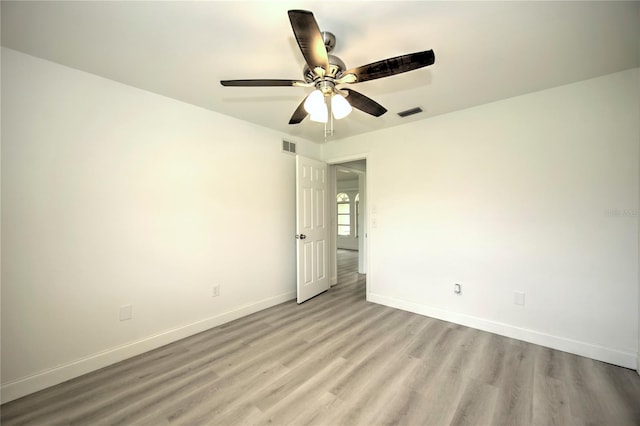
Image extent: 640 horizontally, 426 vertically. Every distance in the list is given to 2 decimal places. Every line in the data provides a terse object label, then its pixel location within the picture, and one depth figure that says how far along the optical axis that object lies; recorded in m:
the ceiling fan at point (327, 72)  1.25
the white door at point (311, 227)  3.66
